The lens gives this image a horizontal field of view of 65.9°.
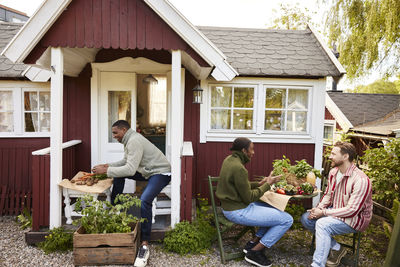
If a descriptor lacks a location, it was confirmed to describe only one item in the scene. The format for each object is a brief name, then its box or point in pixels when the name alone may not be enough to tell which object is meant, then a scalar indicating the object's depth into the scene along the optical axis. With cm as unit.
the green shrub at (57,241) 445
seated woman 403
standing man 447
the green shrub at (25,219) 555
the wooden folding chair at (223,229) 431
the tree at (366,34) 813
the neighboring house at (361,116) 1083
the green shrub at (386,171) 559
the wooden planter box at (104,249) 405
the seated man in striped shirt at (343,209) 376
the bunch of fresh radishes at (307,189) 441
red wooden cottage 627
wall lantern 589
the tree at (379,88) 3738
